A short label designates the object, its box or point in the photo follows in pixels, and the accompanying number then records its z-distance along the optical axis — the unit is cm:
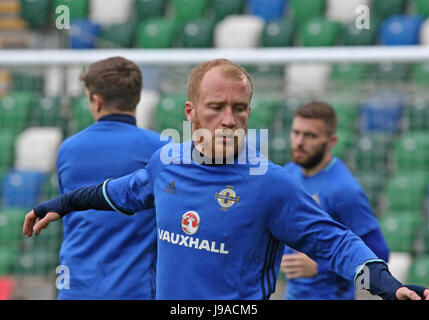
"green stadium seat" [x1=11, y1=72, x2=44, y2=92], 1684
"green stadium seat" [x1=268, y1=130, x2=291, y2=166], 1409
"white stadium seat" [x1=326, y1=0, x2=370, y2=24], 1842
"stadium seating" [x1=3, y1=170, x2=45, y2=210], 1437
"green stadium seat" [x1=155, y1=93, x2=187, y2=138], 1441
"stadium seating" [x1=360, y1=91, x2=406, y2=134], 1448
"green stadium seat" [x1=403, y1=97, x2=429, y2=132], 1458
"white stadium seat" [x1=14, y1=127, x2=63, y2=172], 1458
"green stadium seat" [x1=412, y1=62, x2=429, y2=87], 1447
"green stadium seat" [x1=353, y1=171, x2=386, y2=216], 1418
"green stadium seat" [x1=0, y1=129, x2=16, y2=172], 1527
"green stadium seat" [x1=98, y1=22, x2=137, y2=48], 1956
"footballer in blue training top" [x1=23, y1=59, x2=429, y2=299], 465
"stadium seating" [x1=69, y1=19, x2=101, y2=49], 1820
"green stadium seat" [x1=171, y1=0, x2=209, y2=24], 2016
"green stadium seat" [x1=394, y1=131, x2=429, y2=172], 1438
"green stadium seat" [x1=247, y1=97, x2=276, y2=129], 1530
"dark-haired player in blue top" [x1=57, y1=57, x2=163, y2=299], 668
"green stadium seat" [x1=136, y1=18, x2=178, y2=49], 1927
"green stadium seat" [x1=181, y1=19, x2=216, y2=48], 1858
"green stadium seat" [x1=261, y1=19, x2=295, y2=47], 1811
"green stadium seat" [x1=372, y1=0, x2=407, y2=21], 1842
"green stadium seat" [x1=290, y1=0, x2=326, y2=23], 1923
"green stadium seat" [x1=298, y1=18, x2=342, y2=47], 1787
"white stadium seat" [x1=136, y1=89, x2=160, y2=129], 1473
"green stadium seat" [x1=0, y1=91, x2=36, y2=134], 1578
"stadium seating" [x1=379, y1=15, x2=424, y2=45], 1719
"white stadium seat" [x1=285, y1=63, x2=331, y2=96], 1470
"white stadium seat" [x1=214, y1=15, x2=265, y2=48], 1845
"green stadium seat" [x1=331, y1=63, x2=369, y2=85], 1466
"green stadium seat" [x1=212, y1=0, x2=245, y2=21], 1986
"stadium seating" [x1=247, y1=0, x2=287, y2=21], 1964
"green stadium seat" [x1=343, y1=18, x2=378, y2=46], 1767
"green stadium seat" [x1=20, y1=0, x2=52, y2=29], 2041
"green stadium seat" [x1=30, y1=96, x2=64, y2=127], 1495
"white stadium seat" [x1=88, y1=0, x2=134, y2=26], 2059
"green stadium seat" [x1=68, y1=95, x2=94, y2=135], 1399
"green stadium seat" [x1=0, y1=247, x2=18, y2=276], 1365
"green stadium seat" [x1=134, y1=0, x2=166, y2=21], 2066
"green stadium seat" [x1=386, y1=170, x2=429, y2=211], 1417
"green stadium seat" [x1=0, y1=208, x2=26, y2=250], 1407
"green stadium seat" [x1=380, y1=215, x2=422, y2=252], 1362
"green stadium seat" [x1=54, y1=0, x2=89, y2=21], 2087
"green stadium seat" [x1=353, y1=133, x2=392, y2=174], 1446
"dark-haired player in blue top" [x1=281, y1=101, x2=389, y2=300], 759
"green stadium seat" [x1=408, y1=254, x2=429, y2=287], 1240
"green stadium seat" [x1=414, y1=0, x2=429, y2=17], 1817
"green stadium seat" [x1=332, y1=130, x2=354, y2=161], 1446
